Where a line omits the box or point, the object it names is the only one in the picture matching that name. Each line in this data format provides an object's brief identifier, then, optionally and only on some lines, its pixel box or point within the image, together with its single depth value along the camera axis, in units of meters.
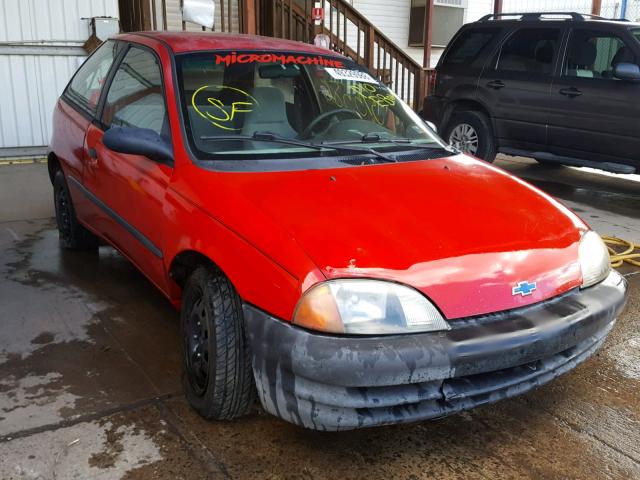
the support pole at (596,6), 12.16
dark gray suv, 6.70
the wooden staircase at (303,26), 9.21
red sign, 9.12
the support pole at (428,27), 12.65
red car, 2.18
